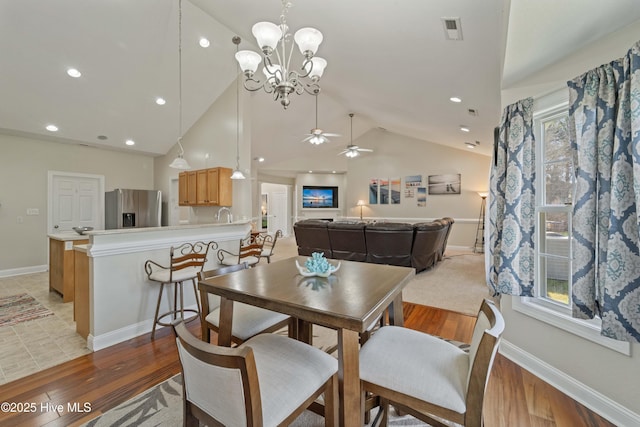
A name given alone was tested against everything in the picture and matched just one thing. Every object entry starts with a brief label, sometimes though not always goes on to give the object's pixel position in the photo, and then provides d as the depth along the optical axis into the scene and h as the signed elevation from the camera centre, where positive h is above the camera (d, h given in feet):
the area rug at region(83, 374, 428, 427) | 5.14 -4.04
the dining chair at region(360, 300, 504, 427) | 3.17 -2.16
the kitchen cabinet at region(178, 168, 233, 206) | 16.69 +1.46
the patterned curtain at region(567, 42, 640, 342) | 4.70 +0.34
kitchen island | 7.86 -2.21
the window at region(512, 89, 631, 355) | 6.57 -0.04
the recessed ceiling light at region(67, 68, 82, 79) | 13.64 +6.93
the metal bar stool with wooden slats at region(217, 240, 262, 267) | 10.48 -1.84
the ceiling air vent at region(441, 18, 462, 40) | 7.54 +5.29
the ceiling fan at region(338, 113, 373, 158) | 23.66 +5.37
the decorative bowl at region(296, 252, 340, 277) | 5.43 -1.17
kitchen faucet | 17.48 -0.06
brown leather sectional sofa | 15.76 -1.85
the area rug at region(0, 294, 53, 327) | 9.94 -4.05
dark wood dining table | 3.68 -1.32
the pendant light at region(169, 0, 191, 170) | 12.25 +7.34
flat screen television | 34.45 +1.77
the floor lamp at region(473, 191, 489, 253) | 24.57 -1.71
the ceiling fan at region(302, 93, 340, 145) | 18.48 +5.13
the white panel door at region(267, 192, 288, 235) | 36.94 -0.35
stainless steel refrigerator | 19.16 +0.09
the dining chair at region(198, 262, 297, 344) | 5.28 -2.27
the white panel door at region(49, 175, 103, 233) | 18.20 +0.41
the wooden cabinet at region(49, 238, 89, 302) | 11.68 -2.58
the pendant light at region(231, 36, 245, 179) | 16.12 +5.46
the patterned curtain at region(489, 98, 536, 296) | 6.89 +0.06
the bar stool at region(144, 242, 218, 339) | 8.29 -2.01
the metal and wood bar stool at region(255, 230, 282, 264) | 11.74 -1.87
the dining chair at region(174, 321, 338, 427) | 2.71 -2.13
